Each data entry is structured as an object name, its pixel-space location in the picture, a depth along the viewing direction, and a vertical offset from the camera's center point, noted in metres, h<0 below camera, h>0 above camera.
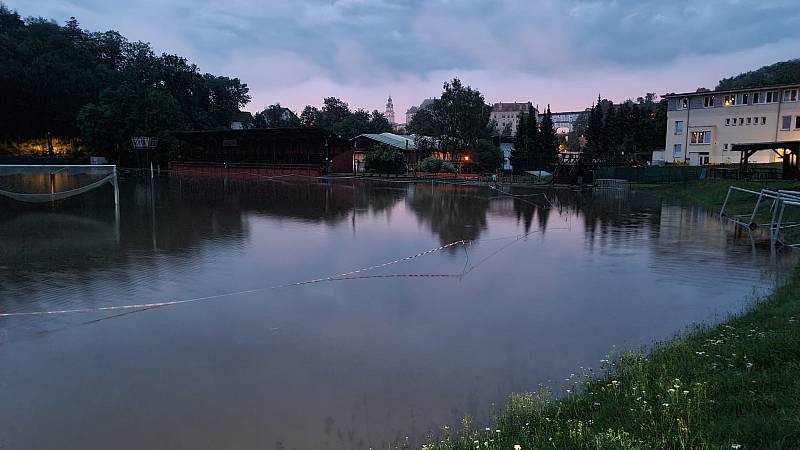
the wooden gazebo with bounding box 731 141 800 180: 31.19 +1.09
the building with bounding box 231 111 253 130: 119.19 +9.78
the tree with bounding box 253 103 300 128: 136.75 +11.82
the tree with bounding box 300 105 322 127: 120.20 +10.64
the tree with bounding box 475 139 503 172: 62.59 +1.04
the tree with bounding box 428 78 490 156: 60.66 +5.49
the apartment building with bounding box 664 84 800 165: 48.78 +4.54
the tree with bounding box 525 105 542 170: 65.94 +2.71
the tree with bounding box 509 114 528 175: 66.56 +1.78
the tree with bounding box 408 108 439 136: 63.45 +5.10
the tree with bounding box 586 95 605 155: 68.25 +4.51
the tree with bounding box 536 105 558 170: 66.49 +2.61
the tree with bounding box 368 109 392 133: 94.09 +7.40
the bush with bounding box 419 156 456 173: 59.03 -0.15
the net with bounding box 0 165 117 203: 30.92 -2.04
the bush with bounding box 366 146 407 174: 61.91 +0.39
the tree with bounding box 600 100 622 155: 67.00 +4.38
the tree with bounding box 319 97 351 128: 119.84 +12.14
